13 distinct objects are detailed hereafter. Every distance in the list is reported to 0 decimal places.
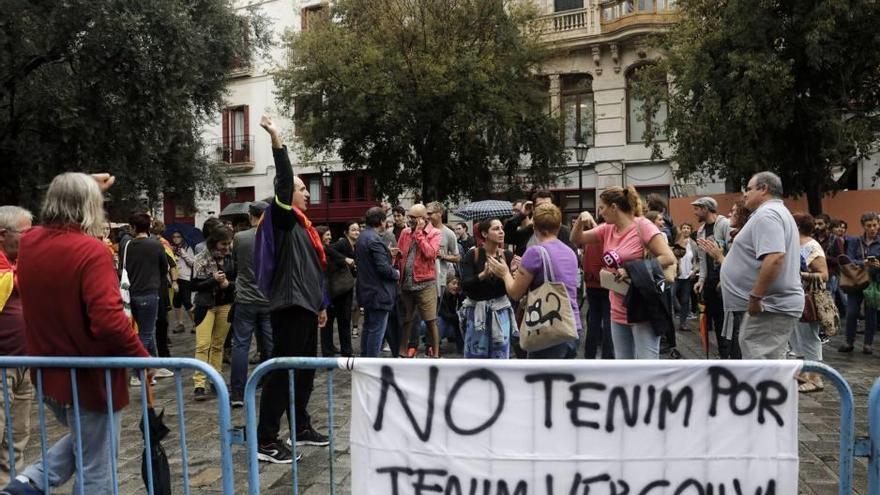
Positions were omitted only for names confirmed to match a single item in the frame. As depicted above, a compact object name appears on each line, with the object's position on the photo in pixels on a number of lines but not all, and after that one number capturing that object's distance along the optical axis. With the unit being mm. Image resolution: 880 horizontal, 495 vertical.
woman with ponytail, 4984
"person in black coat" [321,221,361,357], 8508
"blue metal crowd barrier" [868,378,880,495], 2639
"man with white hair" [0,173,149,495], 3113
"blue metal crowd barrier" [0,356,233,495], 3006
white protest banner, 2762
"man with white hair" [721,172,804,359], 4539
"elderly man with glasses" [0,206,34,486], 4008
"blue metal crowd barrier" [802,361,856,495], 2707
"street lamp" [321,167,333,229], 22556
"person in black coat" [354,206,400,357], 7270
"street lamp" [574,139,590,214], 18781
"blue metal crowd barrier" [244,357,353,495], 2951
